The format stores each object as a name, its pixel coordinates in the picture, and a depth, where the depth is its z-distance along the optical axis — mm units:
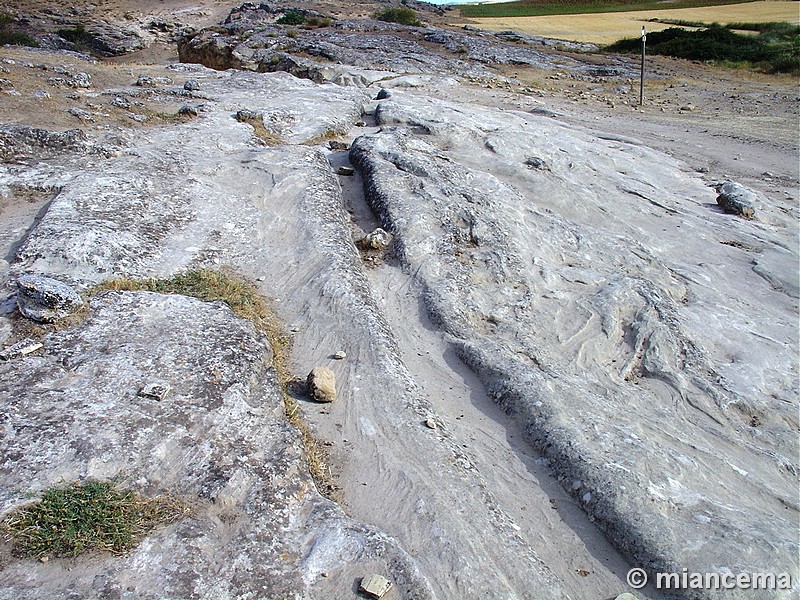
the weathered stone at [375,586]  4289
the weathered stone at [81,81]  15954
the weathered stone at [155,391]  5465
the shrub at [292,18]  38188
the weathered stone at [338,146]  13766
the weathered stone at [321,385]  6578
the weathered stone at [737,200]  13500
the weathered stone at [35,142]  10547
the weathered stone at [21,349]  5775
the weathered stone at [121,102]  14250
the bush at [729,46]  35812
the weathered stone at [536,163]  13770
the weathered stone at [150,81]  17344
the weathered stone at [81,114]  12828
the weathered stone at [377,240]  10055
